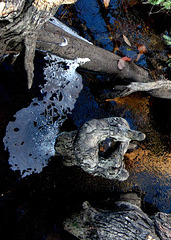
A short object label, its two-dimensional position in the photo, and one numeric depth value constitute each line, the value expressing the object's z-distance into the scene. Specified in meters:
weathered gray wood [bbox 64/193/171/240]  2.02
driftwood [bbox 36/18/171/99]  2.08
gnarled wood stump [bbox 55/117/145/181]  1.93
